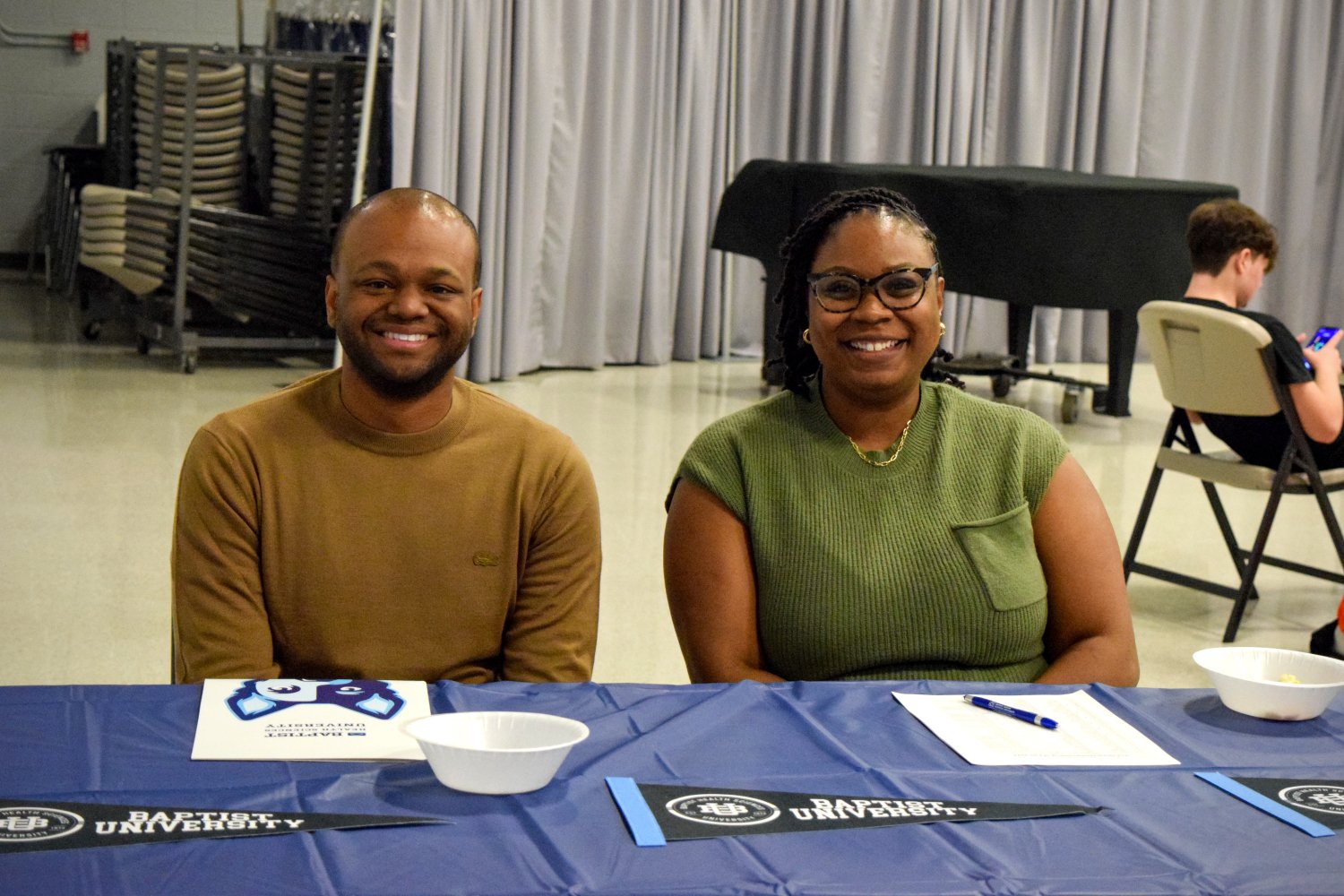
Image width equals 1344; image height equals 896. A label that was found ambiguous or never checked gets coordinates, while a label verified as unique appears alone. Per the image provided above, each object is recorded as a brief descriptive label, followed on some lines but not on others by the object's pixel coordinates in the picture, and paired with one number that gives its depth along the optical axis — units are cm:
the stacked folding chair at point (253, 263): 711
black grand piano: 613
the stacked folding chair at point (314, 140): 707
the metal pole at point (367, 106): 612
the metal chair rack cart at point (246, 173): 707
